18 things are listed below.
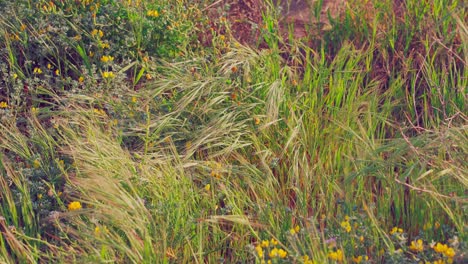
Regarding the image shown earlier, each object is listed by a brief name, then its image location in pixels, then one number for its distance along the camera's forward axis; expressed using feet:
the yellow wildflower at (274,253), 8.65
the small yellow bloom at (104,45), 12.78
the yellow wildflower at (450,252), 8.31
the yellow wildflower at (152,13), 13.17
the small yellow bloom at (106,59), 12.62
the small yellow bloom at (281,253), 8.71
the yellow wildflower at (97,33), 12.76
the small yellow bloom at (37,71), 12.66
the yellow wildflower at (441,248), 8.44
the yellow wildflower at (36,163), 10.92
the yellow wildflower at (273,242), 8.86
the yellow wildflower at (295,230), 9.00
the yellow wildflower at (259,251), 8.79
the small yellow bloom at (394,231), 9.24
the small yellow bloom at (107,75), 12.30
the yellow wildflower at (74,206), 9.63
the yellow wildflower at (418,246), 8.75
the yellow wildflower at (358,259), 9.00
